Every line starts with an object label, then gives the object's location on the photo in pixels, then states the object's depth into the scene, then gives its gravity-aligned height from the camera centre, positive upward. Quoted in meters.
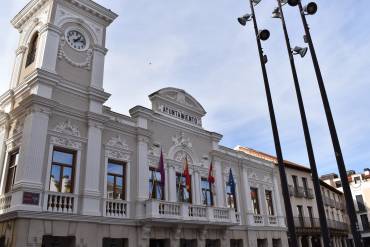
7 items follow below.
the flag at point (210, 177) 20.11 +4.81
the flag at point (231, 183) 20.12 +4.50
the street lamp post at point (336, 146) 7.58 +2.54
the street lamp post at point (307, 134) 8.52 +3.20
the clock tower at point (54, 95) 13.64 +7.24
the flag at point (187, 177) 18.53 +4.51
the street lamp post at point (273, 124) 8.57 +3.53
